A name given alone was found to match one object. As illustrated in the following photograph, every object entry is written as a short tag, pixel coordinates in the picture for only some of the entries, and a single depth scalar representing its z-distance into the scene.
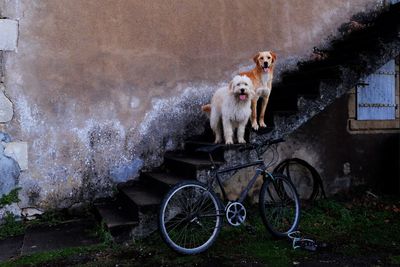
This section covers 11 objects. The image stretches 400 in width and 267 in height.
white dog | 4.73
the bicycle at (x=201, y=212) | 4.19
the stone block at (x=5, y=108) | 5.48
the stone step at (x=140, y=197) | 4.54
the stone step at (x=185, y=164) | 4.79
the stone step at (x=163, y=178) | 5.04
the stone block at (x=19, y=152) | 5.50
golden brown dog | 5.25
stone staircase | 4.66
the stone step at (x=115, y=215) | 4.54
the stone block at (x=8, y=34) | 5.48
